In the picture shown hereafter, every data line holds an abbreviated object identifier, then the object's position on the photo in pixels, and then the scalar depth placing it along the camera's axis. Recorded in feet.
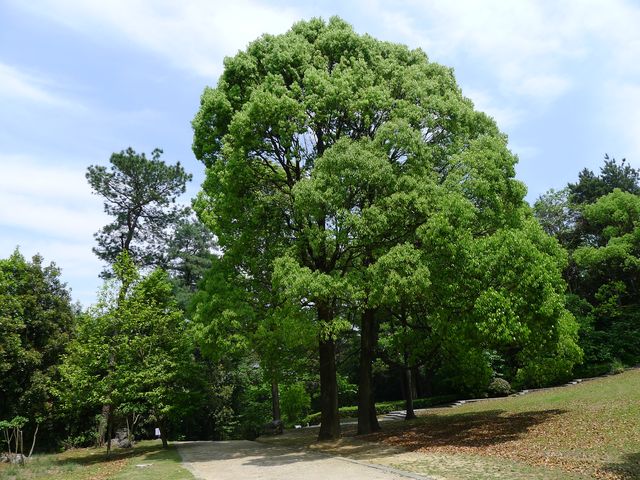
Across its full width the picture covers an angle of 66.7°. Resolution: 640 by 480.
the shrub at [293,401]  90.63
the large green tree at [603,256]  98.94
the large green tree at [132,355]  62.90
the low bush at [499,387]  92.22
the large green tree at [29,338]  81.30
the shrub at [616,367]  89.15
